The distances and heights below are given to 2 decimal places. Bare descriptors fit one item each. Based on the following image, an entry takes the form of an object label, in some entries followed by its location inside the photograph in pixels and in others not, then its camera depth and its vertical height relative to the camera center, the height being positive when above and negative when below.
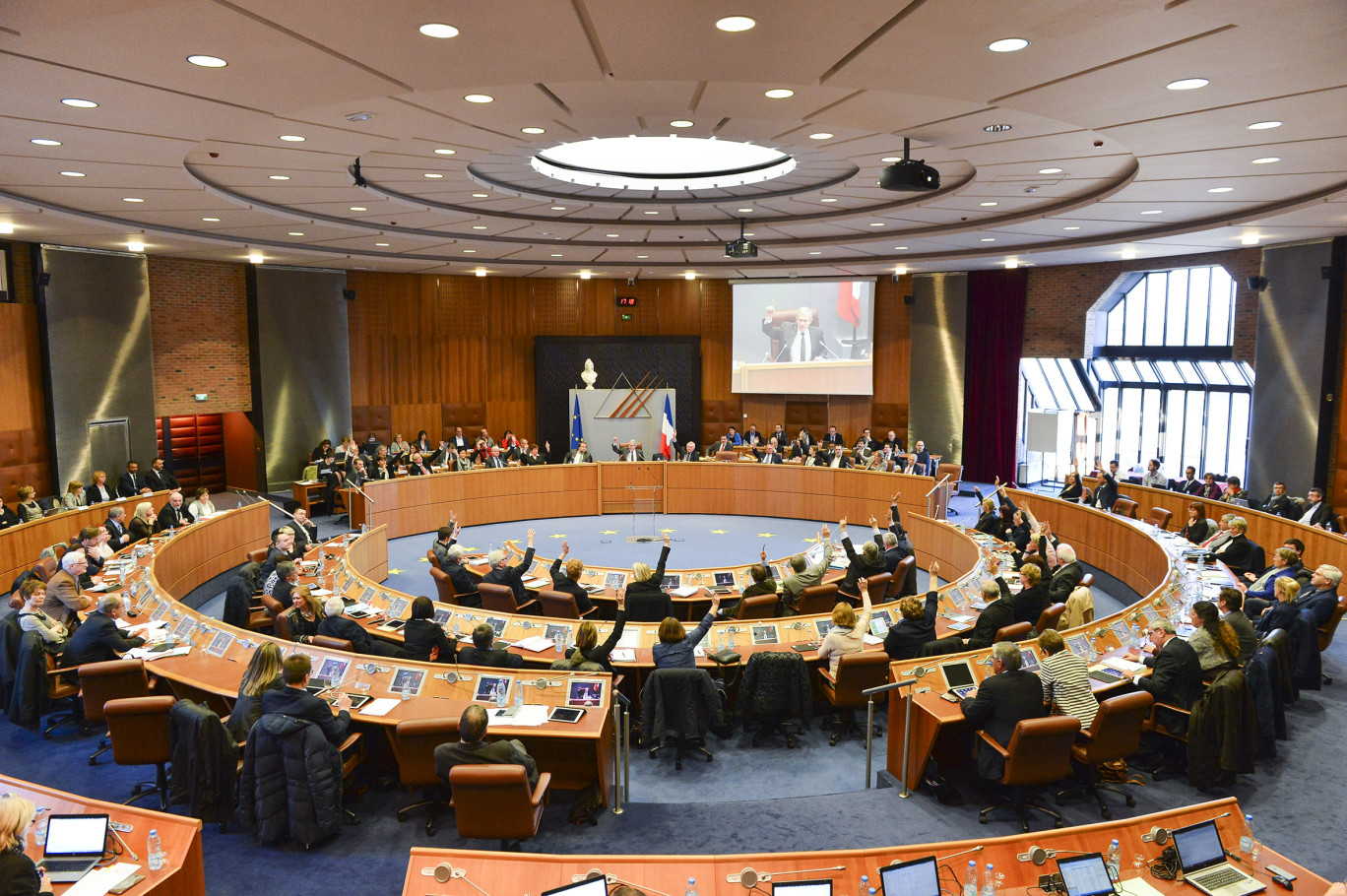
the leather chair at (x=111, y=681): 6.36 -2.35
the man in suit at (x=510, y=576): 8.76 -2.15
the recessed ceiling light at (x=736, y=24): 4.24 +1.69
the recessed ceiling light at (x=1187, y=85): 5.09 +1.68
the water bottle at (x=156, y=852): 3.96 -2.26
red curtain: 18.08 -0.09
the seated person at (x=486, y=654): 6.25 -2.11
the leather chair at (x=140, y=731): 5.43 -2.33
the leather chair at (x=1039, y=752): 5.19 -2.34
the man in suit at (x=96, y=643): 6.82 -2.21
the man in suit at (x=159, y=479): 13.95 -1.86
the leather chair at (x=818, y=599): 8.58 -2.35
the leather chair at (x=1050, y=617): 7.71 -2.25
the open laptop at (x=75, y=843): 3.97 -2.23
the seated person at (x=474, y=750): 4.79 -2.16
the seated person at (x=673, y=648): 6.38 -2.11
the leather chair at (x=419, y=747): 5.18 -2.31
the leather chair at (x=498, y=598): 8.52 -2.31
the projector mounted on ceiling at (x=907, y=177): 6.98 +1.53
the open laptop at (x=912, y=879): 3.55 -2.12
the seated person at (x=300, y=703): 5.10 -2.00
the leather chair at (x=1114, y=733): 5.47 -2.34
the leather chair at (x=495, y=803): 4.60 -2.40
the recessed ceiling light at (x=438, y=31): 4.27 +1.67
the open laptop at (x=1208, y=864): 3.71 -2.20
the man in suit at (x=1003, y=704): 5.40 -2.12
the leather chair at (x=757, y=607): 8.01 -2.25
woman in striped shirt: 5.70 -2.10
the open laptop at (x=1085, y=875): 3.64 -2.16
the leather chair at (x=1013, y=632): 7.03 -2.17
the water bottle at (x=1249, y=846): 3.88 -2.16
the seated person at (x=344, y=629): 6.99 -2.16
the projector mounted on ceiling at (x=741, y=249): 11.84 +1.59
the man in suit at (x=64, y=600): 7.64 -2.11
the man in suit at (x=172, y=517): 11.71 -2.09
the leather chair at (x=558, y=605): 8.22 -2.28
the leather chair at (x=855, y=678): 6.61 -2.43
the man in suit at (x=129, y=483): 13.51 -1.87
